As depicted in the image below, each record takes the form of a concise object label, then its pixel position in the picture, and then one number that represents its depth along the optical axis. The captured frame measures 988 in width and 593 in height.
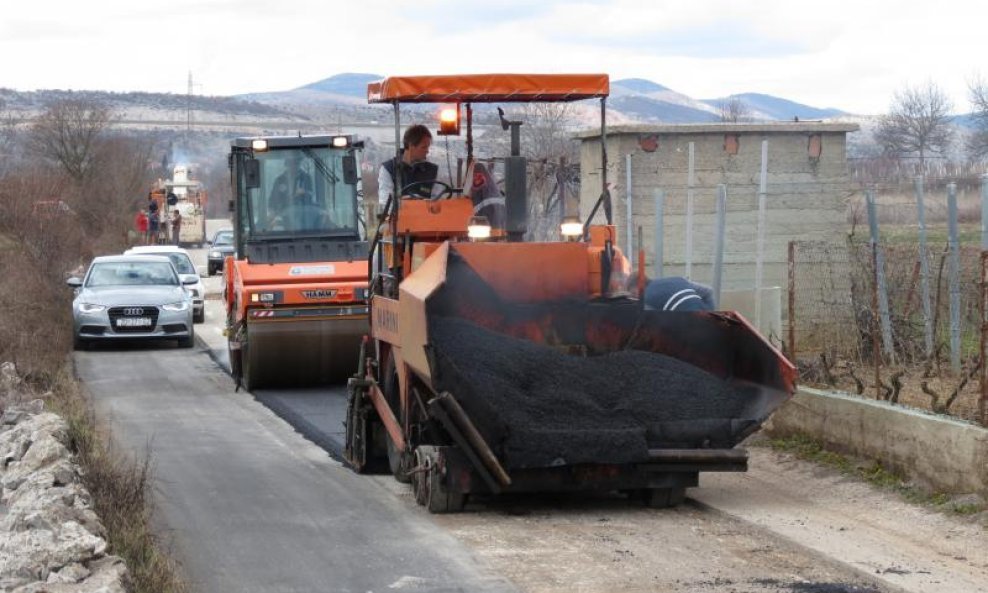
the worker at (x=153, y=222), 56.72
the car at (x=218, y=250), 46.60
